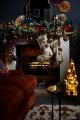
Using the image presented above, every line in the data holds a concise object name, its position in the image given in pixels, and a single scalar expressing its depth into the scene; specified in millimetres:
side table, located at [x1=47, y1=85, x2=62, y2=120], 2004
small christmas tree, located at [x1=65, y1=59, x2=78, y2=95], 2128
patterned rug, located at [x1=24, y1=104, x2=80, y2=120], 2254
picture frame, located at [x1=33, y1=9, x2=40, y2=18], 3943
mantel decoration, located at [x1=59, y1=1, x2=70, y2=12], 3891
